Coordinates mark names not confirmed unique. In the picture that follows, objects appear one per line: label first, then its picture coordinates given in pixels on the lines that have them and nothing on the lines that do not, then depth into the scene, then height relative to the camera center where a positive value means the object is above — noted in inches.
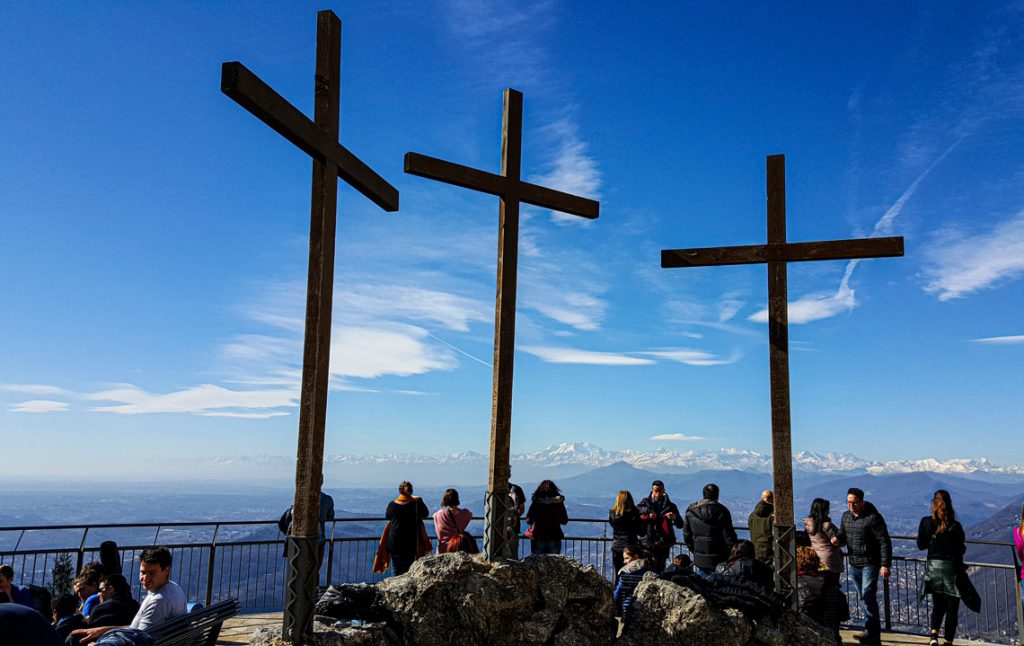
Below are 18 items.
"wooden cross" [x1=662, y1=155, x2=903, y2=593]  350.9 +89.5
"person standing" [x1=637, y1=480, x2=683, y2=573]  431.5 -37.3
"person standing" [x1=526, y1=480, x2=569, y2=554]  432.5 -37.0
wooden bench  231.8 -56.8
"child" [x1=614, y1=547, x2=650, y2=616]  360.8 -55.8
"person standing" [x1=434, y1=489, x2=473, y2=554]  402.3 -37.0
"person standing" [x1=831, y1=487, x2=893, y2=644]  394.0 -45.2
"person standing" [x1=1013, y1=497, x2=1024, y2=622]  375.7 -37.0
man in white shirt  246.8 -48.4
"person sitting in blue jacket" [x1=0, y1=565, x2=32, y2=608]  308.1 -59.4
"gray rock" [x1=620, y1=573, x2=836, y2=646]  311.1 -67.2
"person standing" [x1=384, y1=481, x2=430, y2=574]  412.2 -42.9
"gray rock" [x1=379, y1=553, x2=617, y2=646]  295.0 -57.7
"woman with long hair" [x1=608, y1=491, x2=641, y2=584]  425.1 -39.0
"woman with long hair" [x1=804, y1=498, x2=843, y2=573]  401.7 -41.9
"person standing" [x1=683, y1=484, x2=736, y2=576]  399.5 -39.5
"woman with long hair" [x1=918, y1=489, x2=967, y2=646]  377.7 -46.7
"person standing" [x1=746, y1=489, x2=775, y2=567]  408.8 -38.0
